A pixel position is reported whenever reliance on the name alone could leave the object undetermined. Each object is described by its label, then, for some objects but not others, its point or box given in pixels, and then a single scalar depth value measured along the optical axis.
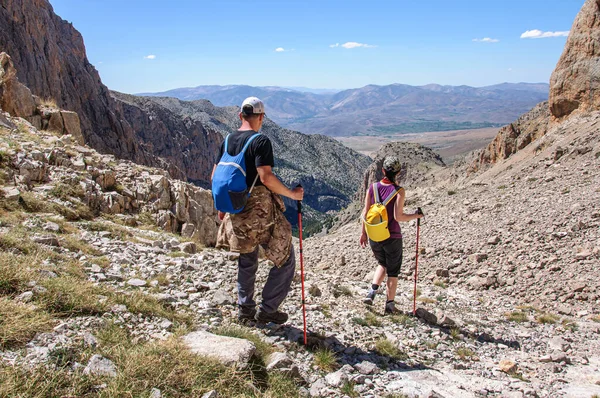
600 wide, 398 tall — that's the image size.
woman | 6.50
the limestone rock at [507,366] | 5.23
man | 4.75
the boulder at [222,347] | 3.89
